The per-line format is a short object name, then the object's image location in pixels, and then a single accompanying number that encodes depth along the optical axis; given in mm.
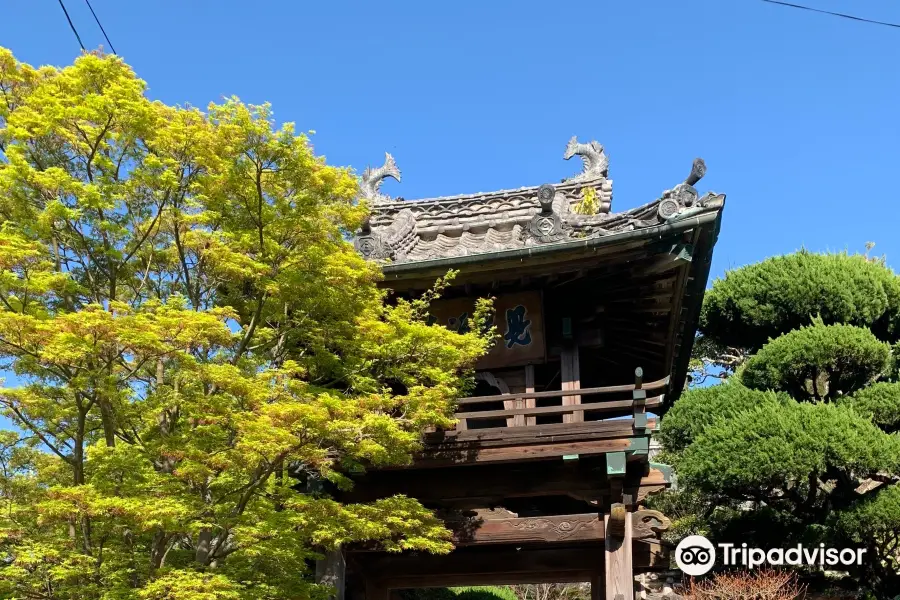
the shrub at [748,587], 15383
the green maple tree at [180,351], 7828
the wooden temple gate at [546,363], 10672
